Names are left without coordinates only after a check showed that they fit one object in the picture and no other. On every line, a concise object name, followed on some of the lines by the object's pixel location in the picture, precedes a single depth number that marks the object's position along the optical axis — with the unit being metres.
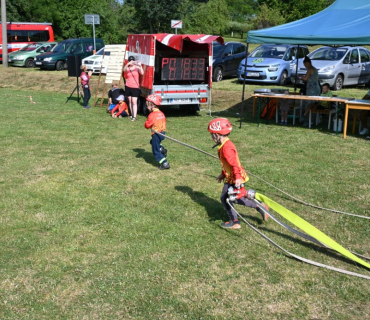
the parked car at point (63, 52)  28.14
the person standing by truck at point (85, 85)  17.24
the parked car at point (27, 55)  31.58
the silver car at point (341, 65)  18.42
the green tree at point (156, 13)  37.91
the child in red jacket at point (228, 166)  5.88
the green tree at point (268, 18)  49.38
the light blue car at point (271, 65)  20.14
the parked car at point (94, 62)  25.25
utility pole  30.33
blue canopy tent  11.46
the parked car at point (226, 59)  22.48
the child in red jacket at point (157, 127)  8.78
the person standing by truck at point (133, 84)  14.58
